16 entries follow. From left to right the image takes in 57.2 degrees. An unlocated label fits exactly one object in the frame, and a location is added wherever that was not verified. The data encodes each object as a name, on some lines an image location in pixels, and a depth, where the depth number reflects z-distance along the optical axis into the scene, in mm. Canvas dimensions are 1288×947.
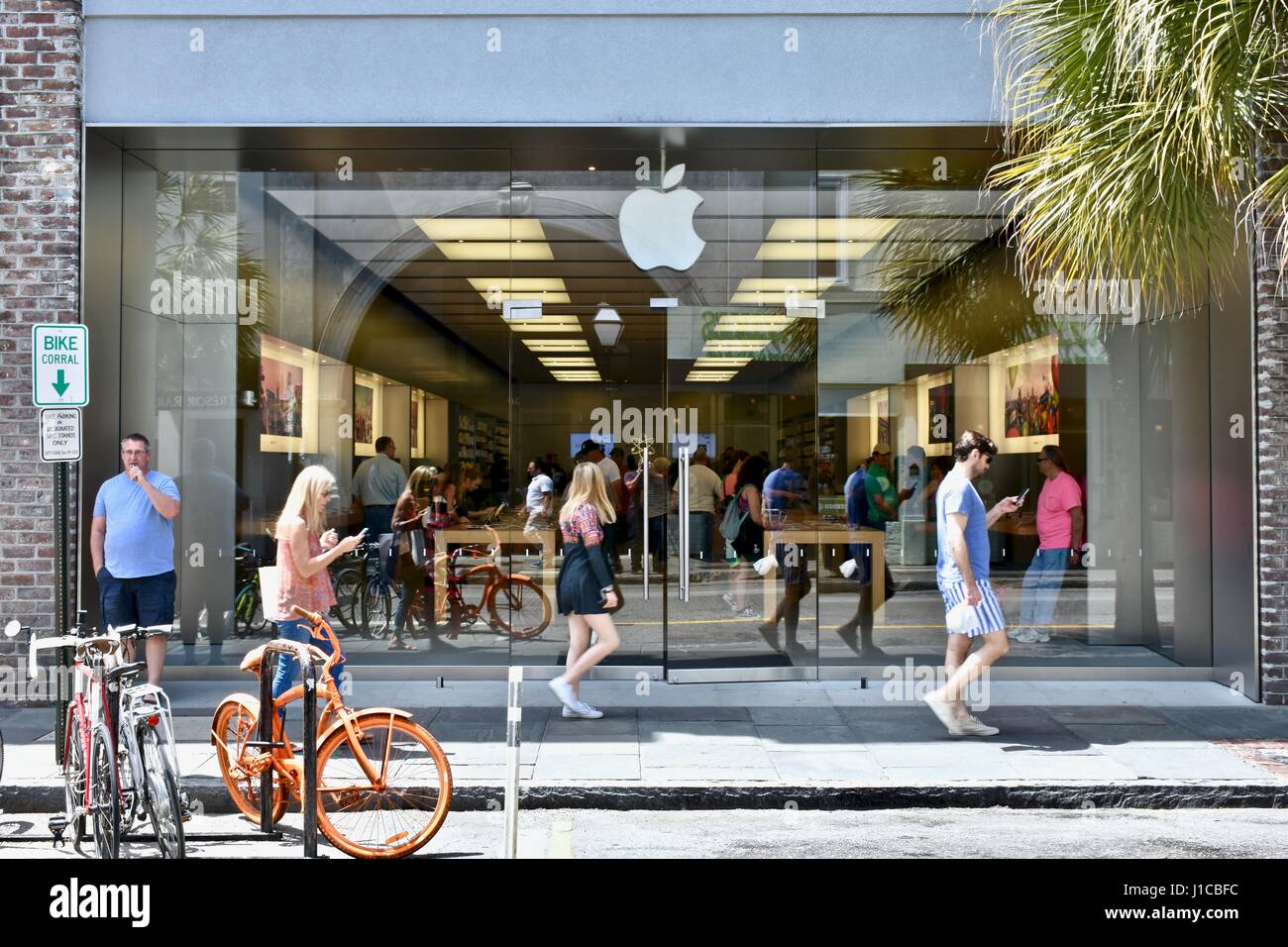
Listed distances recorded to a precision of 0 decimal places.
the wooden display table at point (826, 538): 11099
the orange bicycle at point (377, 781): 5770
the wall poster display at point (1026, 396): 11734
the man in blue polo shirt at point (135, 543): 8750
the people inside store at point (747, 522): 11008
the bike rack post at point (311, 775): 5676
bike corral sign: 7391
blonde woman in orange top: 6977
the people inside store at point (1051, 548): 11531
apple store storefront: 10859
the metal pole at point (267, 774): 6133
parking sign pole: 7289
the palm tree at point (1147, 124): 6762
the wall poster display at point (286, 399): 11172
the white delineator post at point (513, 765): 5242
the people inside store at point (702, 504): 10883
